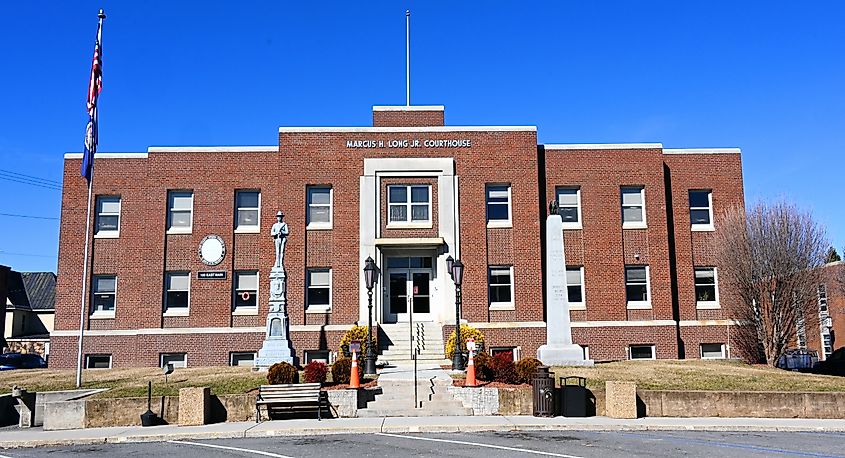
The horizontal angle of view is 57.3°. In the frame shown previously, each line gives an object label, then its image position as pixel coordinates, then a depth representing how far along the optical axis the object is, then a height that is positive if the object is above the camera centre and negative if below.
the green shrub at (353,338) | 26.87 -0.57
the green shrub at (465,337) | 26.09 -0.56
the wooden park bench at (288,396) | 17.48 -1.67
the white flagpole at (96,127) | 23.38 +6.01
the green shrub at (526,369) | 19.03 -1.20
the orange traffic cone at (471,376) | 18.77 -1.34
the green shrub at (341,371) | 19.84 -1.26
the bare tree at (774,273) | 28.50 +1.65
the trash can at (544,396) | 17.44 -1.71
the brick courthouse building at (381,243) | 30.28 +3.11
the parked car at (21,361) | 36.22 -1.73
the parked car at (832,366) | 29.81 -1.92
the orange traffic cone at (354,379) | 18.70 -1.38
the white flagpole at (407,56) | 35.35 +12.28
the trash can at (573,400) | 17.42 -1.81
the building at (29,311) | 53.53 +1.00
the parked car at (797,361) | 32.05 -1.91
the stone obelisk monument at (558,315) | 24.17 +0.14
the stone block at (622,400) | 17.16 -1.79
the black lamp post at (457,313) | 22.92 +0.21
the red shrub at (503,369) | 19.53 -1.23
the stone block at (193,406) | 17.20 -1.84
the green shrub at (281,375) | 18.92 -1.28
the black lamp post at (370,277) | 22.55 +1.38
